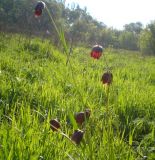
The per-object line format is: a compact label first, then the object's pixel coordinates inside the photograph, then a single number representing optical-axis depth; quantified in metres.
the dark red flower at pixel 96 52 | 1.31
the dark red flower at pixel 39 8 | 1.44
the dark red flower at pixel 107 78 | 1.32
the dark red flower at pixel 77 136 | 1.18
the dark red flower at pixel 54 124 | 1.29
